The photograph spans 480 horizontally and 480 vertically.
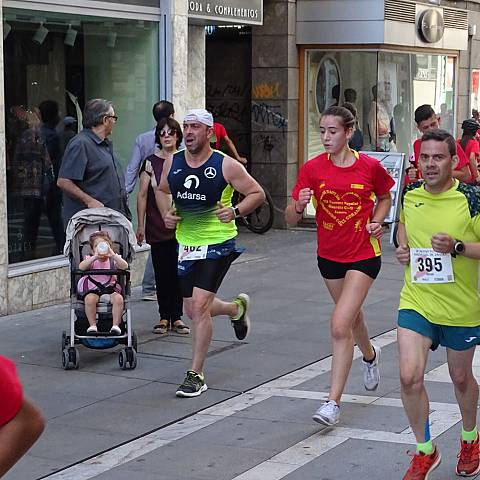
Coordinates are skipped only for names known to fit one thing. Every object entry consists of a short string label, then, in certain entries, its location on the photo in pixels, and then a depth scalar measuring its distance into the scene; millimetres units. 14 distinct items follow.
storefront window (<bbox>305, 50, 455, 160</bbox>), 26377
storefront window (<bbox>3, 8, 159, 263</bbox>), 16401
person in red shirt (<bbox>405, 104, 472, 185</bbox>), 15628
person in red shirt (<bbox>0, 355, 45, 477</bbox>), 4381
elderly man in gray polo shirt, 13454
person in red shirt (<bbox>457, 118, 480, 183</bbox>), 22089
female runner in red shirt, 10272
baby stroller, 12403
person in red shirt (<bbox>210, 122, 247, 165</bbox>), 22681
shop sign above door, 19879
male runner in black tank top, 11467
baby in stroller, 12512
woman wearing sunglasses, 14457
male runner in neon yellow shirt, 8327
